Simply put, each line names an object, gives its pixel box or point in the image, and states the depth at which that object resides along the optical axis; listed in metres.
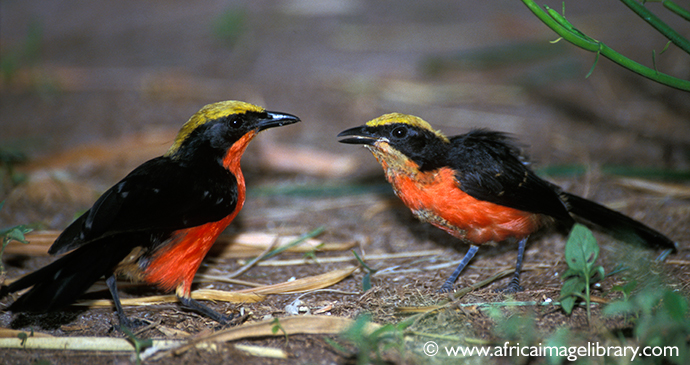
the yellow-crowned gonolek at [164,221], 5.48
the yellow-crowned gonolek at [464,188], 6.57
